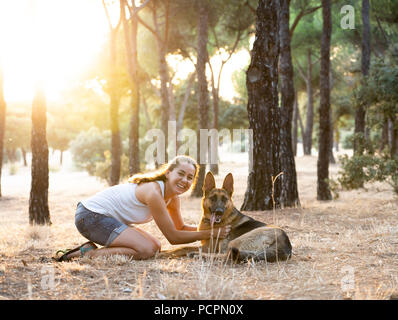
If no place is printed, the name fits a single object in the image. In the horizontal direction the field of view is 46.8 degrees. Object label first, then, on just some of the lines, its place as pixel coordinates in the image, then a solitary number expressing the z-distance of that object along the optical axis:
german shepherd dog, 5.25
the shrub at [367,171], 12.38
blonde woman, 5.50
